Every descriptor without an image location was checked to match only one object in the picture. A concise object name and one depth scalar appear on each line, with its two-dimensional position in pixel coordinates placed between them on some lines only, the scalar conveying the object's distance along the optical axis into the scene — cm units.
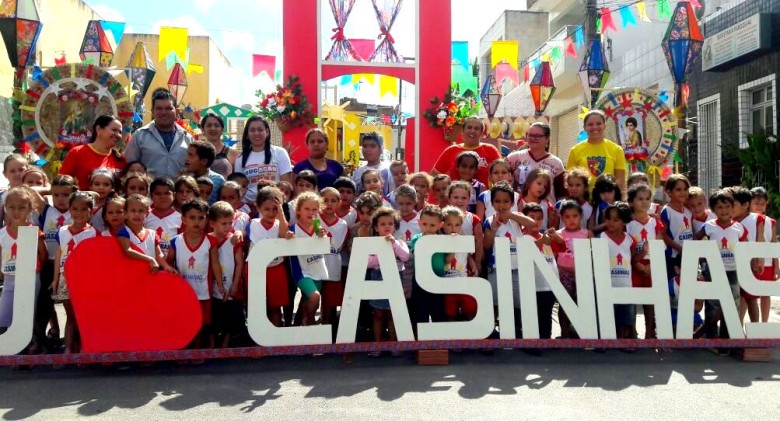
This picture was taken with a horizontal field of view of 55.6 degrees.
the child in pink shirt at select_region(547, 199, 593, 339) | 543
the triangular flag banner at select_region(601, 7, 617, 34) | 1811
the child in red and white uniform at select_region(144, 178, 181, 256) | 531
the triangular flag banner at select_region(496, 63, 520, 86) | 2162
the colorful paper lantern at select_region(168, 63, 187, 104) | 2402
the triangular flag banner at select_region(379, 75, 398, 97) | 1770
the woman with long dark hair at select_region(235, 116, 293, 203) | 646
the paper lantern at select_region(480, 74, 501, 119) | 2241
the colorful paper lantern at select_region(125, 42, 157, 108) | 1562
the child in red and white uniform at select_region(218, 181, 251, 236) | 551
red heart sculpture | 471
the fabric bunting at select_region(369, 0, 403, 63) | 1314
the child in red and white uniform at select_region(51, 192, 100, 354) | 493
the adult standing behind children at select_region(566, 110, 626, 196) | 682
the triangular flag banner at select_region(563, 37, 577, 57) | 2025
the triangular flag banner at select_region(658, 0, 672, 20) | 1622
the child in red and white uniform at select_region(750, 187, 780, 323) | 561
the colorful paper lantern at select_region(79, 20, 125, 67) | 1797
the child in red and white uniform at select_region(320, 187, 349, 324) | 540
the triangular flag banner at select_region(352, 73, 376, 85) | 1725
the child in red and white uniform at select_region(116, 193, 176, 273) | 486
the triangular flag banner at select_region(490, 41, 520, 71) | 2188
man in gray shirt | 620
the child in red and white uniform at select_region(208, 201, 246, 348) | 507
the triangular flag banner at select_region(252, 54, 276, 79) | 2212
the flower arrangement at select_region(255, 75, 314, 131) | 1232
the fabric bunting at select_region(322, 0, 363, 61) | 1296
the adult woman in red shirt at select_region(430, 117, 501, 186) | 688
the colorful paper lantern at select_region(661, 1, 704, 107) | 1168
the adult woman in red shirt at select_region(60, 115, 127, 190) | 580
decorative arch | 1281
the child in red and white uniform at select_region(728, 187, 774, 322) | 581
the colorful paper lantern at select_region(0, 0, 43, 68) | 895
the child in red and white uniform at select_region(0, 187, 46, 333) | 496
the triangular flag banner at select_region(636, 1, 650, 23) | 1656
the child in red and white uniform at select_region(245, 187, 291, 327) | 522
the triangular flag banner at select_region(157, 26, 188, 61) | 2225
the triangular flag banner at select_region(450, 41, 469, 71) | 2041
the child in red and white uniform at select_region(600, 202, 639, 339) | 539
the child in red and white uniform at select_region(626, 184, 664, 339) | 548
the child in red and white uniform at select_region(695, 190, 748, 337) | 550
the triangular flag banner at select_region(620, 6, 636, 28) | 1715
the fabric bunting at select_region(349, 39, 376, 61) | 1501
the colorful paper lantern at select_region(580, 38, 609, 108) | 1363
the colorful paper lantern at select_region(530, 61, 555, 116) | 1942
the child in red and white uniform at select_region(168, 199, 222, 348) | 502
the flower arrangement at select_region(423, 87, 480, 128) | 1240
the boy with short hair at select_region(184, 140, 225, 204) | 599
